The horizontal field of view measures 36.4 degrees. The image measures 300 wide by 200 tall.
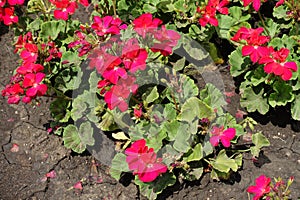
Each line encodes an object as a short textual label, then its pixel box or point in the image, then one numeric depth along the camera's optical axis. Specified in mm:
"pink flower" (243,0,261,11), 2785
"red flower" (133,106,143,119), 2701
